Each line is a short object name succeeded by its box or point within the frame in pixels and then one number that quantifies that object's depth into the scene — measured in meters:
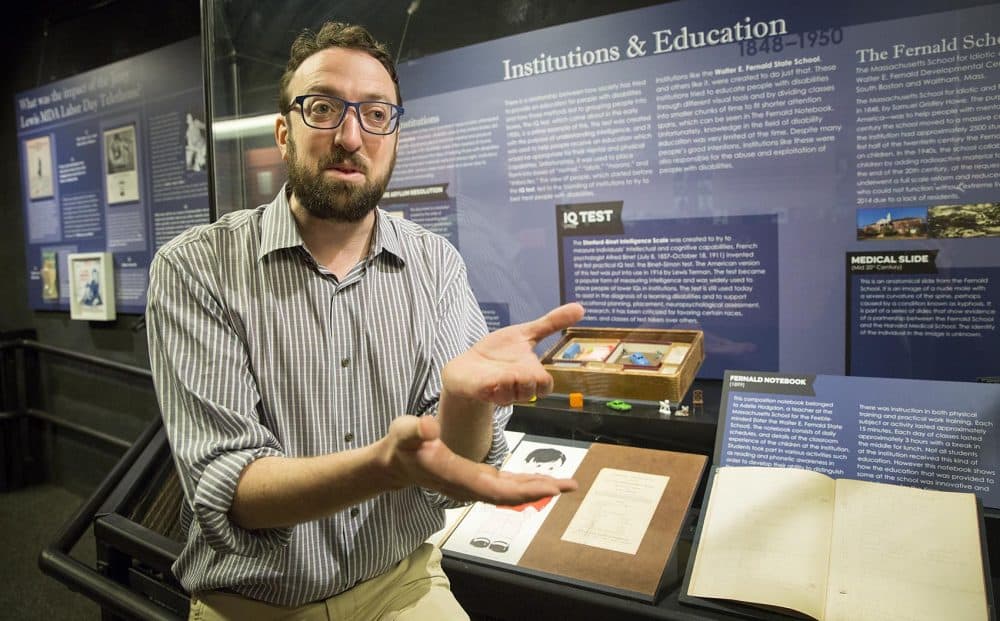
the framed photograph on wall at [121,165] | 3.58
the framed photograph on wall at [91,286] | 3.71
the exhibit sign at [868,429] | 1.51
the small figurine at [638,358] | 1.83
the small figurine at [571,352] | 1.89
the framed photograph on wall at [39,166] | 4.09
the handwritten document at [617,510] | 1.57
